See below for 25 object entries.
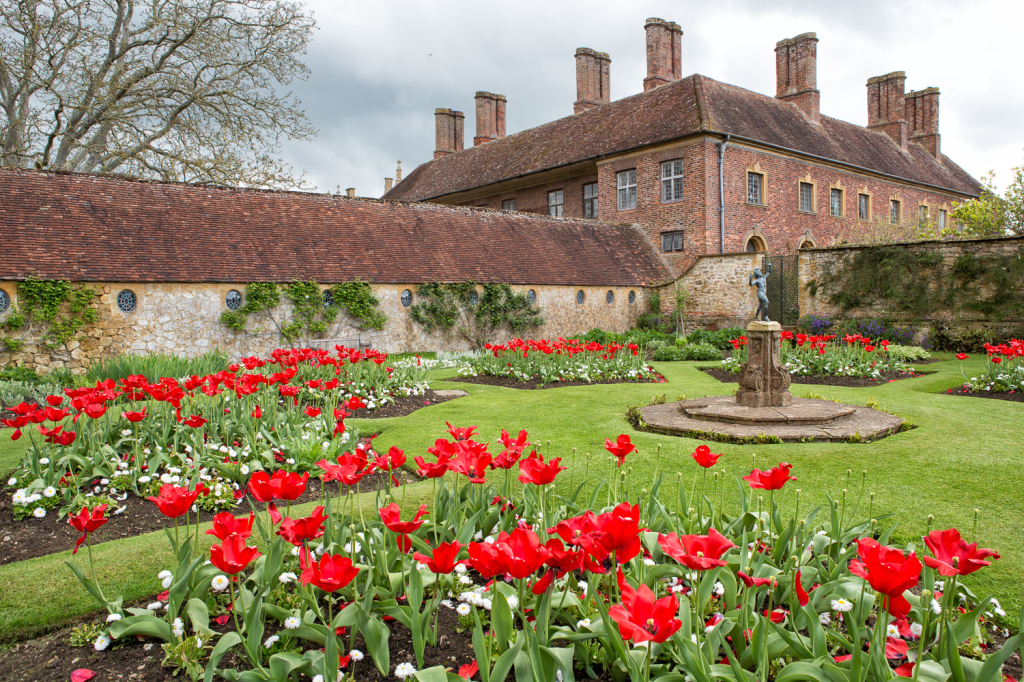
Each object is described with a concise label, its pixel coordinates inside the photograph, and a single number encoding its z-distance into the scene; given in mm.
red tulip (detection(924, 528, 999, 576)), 1770
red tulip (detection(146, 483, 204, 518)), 2316
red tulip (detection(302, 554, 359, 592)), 1963
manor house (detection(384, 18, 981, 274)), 22422
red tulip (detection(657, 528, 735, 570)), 1832
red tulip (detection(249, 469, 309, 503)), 2379
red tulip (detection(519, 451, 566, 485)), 2584
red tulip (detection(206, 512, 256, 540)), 2174
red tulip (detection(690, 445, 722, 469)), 3026
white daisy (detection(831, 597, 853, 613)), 2604
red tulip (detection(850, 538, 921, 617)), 1613
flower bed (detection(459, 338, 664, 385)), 11781
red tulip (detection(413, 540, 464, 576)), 2055
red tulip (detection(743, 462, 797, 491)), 2502
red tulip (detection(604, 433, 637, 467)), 2986
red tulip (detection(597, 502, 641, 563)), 1923
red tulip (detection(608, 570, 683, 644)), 1528
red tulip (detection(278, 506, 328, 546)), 2184
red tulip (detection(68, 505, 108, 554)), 2479
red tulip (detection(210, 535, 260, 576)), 2053
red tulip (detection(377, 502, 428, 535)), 2273
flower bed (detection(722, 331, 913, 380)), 11570
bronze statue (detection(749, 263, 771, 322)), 8766
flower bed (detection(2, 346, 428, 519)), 4688
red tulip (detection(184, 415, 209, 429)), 4535
